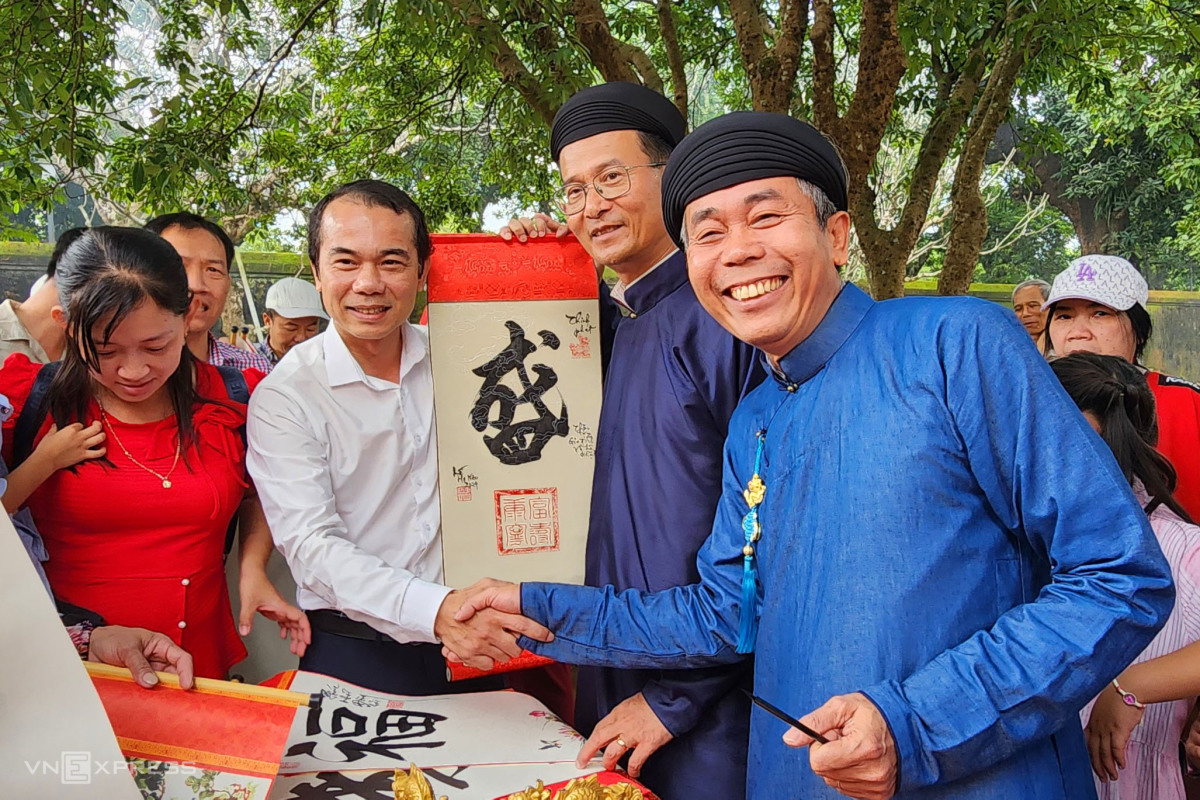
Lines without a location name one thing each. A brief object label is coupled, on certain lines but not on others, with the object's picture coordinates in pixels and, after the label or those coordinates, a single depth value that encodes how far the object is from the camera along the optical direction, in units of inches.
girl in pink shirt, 72.3
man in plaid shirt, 119.1
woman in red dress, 77.8
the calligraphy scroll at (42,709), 43.4
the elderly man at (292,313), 202.5
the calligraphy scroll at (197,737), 54.4
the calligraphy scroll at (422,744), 62.5
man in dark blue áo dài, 71.5
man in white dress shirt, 81.3
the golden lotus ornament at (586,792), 60.0
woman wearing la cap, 109.4
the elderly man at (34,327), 127.9
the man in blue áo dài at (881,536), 48.0
